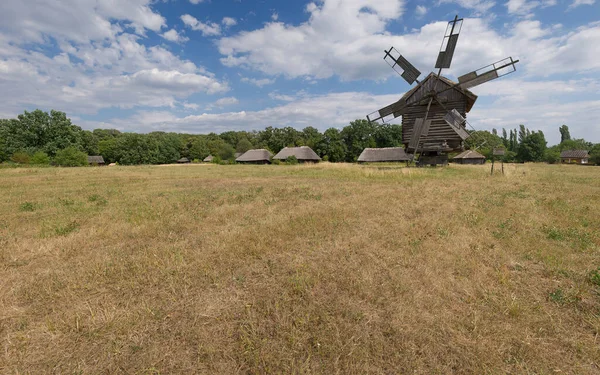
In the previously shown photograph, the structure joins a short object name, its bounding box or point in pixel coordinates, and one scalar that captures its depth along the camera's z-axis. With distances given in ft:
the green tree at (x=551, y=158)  205.36
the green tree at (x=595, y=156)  170.54
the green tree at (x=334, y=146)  219.82
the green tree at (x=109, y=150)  244.63
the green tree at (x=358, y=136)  220.64
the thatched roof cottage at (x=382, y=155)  174.50
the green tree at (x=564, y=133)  314.80
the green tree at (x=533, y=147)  189.88
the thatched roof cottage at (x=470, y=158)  174.97
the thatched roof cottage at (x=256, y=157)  203.21
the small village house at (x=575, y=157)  215.26
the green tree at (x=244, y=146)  287.11
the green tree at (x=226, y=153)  232.53
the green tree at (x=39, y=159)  131.54
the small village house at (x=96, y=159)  232.80
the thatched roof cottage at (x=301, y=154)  192.34
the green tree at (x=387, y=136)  225.76
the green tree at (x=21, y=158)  133.59
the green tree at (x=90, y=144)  256.73
